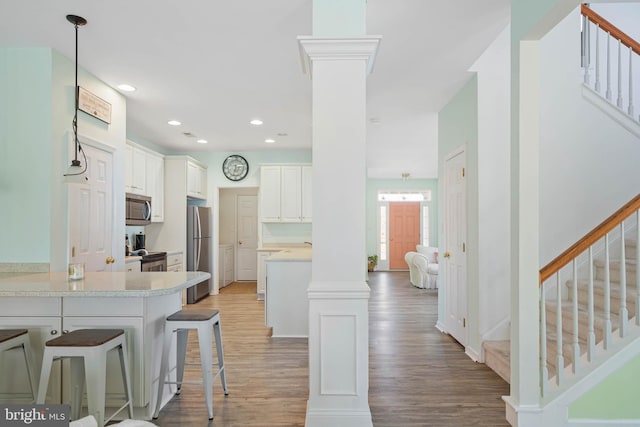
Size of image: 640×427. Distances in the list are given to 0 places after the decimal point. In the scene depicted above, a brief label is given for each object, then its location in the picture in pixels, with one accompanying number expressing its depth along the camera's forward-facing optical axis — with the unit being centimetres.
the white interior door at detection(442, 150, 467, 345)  387
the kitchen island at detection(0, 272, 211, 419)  235
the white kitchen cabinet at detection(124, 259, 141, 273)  457
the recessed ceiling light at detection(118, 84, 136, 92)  385
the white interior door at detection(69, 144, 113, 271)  332
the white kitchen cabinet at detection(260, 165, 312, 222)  673
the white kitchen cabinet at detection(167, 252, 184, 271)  580
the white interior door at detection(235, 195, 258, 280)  848
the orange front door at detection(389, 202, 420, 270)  1086
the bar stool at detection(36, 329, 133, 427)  200
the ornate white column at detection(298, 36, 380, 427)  222
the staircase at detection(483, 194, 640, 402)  221
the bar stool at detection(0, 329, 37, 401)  213
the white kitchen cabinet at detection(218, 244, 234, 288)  771
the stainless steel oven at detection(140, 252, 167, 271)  501
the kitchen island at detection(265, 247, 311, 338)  433
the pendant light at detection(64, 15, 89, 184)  262
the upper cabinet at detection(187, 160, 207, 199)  630
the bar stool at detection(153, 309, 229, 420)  246
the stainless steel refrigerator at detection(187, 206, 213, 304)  618
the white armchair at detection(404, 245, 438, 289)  756
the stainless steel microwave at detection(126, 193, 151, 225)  482
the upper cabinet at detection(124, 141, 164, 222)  506
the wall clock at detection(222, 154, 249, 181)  708
